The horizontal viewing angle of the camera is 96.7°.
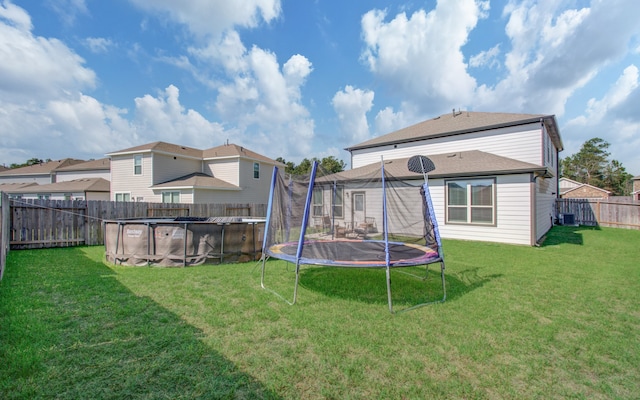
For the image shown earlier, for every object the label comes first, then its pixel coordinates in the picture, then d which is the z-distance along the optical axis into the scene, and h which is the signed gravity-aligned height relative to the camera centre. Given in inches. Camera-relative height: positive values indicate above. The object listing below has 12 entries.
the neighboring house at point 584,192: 1474.3 +54.1
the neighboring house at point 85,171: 1069.1 +124.0
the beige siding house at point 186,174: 763.4 +83.5
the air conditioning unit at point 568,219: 668.7 -39.6
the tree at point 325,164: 1721.2 +233.9
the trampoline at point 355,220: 183.8 -13.1
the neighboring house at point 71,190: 924.0 +42.6
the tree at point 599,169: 1923.0 +230.2
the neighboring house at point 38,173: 1170.6 +127.4
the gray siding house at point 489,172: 409.1 +45.7
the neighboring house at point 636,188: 1246.5 +71.2
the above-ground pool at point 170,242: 271.9 -38.6
